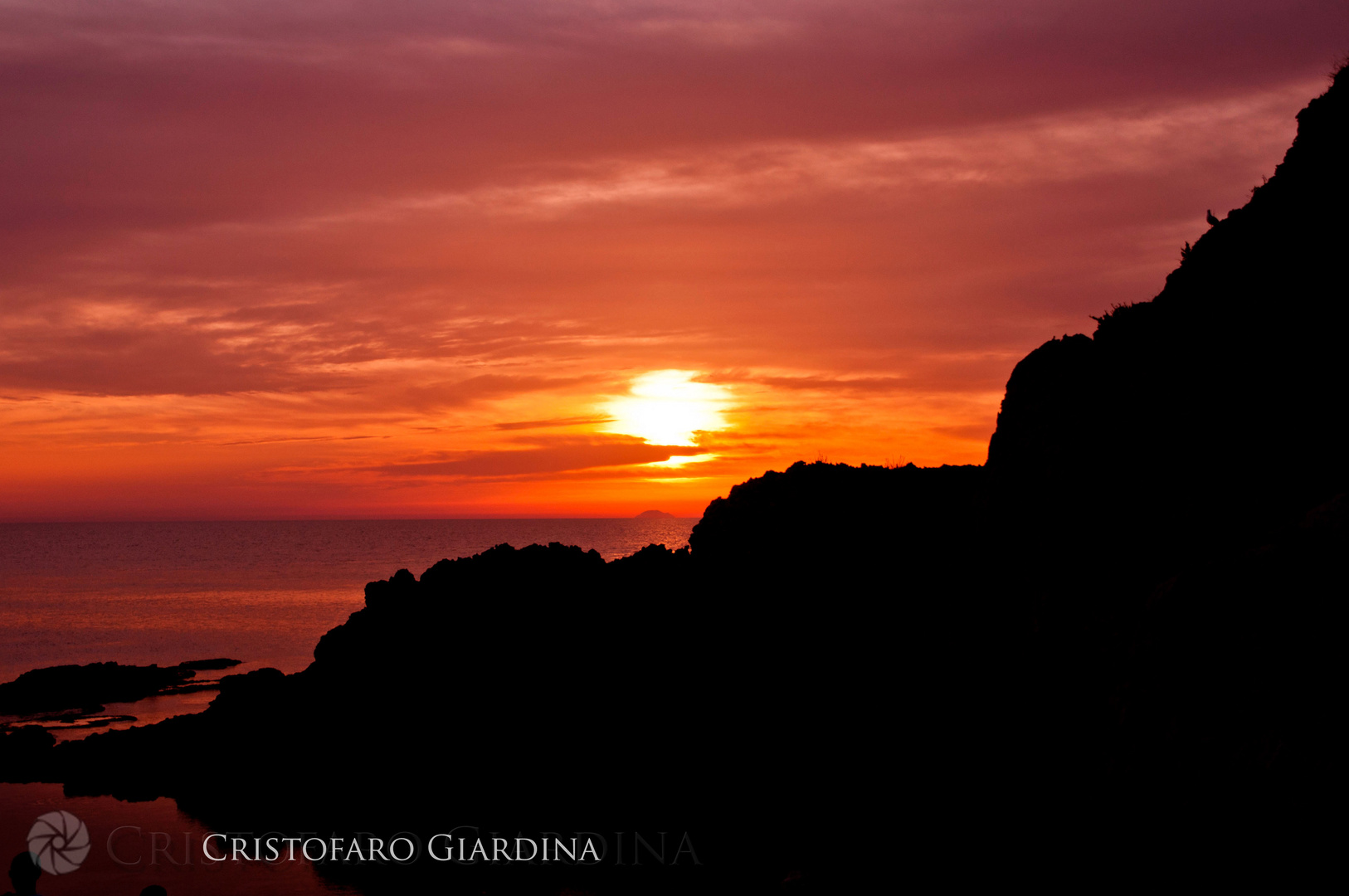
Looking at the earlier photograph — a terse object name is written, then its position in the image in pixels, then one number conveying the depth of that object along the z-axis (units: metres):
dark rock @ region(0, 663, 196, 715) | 52.72
